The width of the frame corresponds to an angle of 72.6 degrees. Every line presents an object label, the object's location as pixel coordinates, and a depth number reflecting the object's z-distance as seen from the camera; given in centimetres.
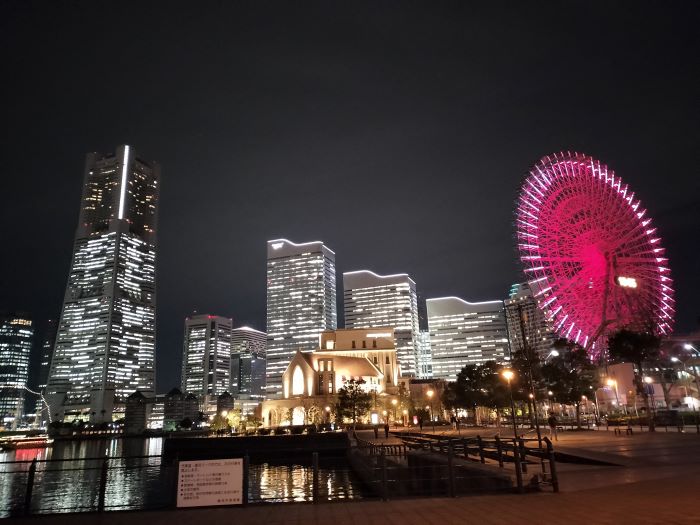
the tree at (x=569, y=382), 6371
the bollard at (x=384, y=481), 1273
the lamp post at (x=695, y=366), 7856
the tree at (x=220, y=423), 14868
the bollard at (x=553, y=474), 1347
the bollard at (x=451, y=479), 1296
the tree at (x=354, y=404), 8812
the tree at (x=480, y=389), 8434
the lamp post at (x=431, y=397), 10190
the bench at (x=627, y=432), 3894
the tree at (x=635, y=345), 5859
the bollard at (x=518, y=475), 1351
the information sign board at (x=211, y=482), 1191
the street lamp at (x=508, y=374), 3789
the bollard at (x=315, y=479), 1253
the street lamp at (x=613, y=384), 8629
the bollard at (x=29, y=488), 1199
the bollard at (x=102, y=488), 1221
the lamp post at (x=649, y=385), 8561
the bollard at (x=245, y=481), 1222
